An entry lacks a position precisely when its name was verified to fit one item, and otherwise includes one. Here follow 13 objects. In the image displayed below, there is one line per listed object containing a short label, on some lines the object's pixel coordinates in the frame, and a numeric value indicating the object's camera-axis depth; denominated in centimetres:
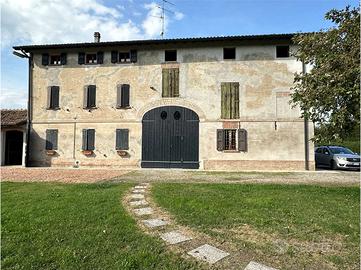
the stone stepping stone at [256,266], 343
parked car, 1608
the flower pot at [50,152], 1809
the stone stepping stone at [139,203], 681
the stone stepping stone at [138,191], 860
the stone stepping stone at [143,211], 594
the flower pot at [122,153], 1741
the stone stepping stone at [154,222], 510
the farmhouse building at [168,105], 1656
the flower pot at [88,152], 1783
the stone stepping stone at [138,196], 753
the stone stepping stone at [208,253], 368
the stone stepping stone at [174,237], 430
